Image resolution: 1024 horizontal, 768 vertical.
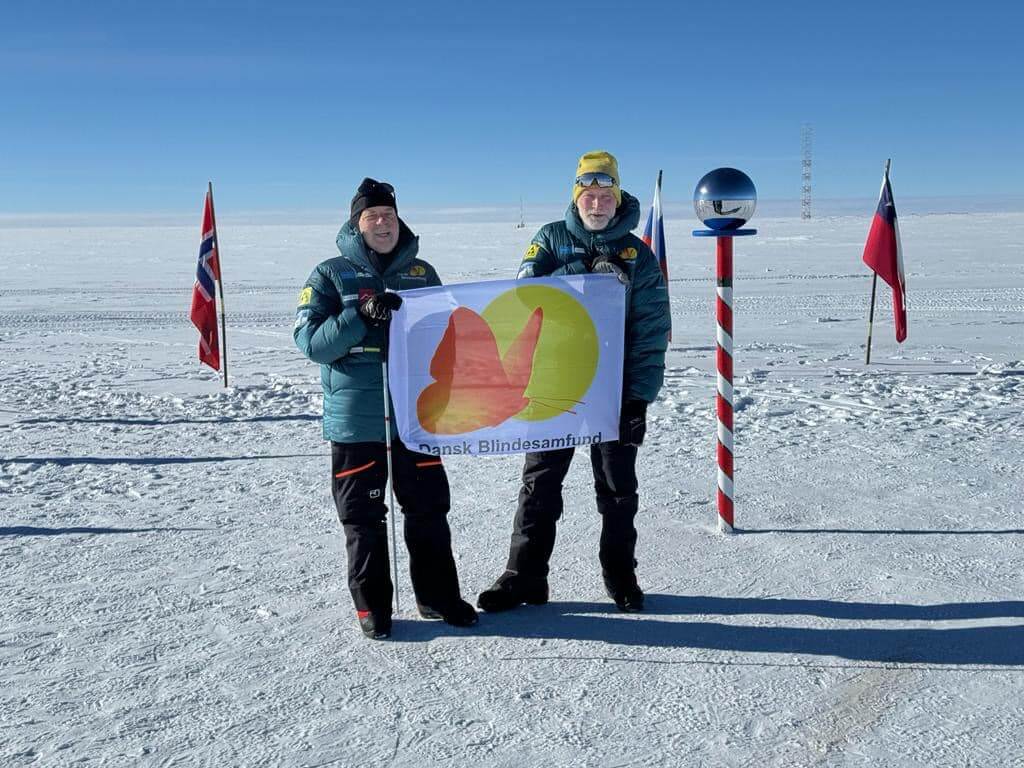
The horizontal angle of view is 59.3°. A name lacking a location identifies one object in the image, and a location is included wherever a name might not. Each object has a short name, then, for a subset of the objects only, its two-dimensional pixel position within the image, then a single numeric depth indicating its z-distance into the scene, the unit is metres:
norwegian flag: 10.16
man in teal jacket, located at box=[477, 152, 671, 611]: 3.98
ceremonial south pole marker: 4.59
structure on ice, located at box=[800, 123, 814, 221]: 104.55
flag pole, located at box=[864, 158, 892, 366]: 10.06
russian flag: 11.63
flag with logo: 3.99
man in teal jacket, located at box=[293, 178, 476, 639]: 3.76
